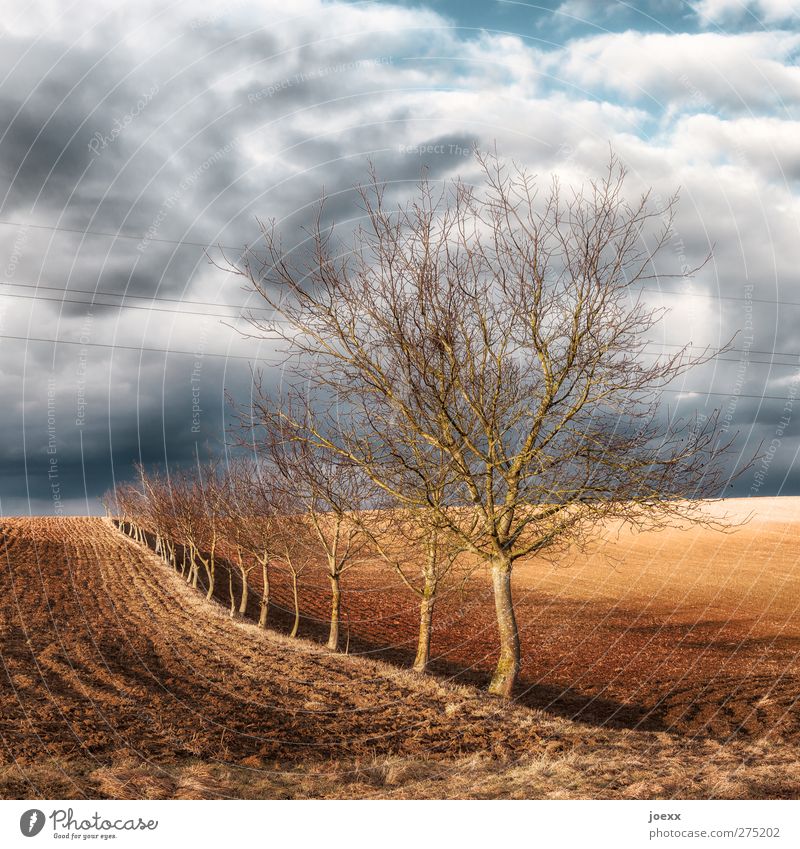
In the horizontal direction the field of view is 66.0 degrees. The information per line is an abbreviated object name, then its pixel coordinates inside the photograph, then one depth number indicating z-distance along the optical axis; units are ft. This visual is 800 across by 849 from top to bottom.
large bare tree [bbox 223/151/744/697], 36.78
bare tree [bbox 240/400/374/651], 42.82
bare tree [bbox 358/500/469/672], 43.16
